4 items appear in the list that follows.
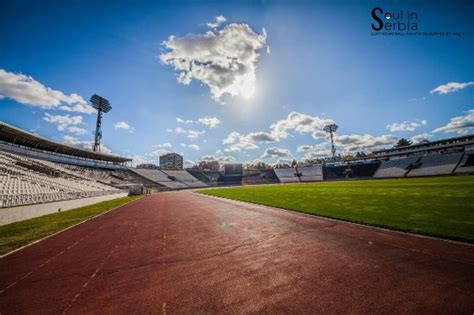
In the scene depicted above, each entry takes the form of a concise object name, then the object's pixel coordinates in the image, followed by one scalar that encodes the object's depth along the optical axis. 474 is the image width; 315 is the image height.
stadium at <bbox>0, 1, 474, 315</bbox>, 3.80
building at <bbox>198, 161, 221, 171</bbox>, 162.18
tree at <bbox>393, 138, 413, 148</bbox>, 101.00
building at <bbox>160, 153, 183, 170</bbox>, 180.75
